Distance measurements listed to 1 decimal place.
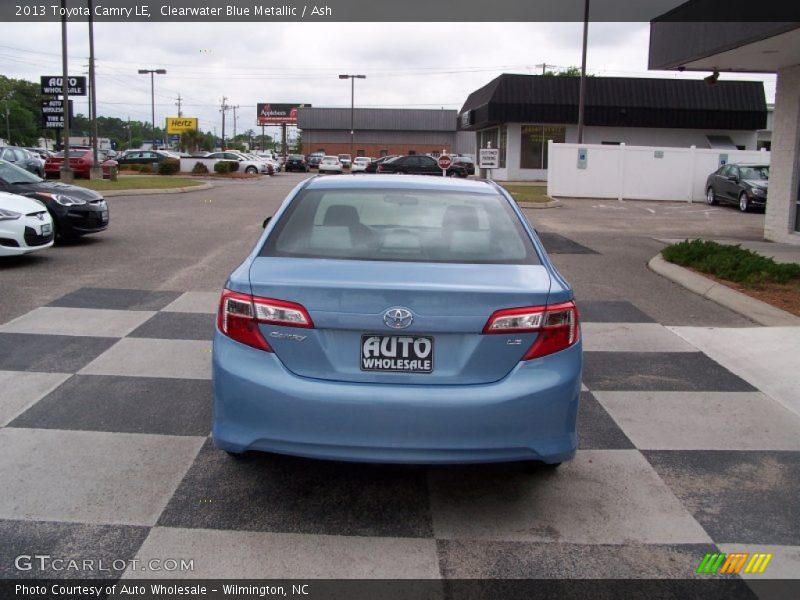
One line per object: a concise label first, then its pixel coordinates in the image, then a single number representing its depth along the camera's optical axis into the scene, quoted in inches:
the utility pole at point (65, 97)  1040.8
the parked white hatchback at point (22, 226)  405.7
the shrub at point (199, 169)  1806.1
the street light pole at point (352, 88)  2530.0
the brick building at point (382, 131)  3417.8
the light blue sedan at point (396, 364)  143.8
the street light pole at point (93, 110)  1206.0
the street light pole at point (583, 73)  1118.4
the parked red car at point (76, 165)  1338.6
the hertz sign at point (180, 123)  3823.8
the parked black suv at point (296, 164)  2524.6
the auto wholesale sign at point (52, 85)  1686.8
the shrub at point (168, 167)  1656.0
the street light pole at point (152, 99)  3123.5
